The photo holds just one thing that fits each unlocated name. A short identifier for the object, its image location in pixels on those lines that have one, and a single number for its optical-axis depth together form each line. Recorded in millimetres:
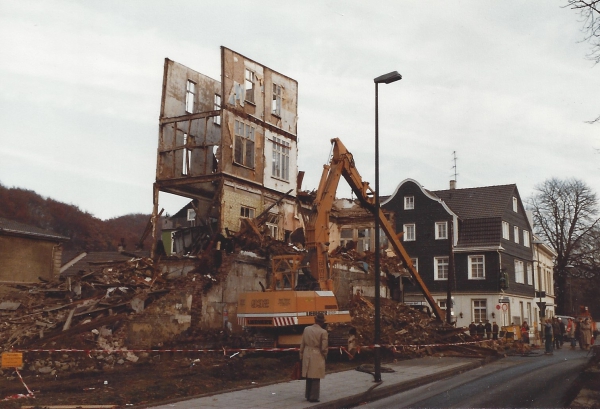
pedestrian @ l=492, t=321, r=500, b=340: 29795
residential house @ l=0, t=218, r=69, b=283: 30906
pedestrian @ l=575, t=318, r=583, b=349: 29712
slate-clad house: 47000
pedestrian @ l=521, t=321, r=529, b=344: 33419
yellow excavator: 18078
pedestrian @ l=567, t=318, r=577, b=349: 32000
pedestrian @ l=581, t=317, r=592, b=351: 28750
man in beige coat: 11992
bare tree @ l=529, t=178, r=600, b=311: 54188
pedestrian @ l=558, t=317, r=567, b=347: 33281
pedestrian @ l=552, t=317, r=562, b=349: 32141
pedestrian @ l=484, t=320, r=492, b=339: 29409
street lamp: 15613
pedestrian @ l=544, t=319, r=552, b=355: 27156
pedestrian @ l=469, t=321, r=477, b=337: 27761
